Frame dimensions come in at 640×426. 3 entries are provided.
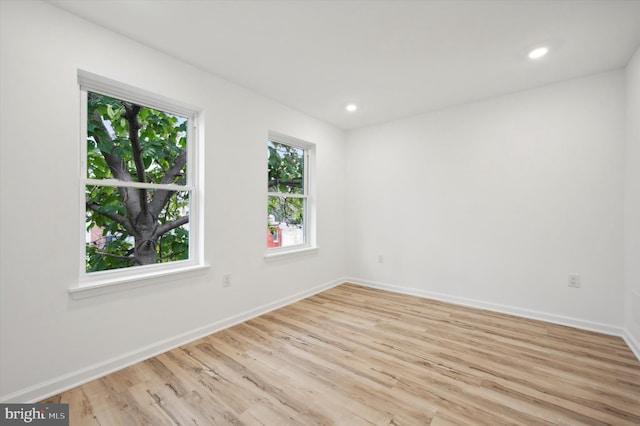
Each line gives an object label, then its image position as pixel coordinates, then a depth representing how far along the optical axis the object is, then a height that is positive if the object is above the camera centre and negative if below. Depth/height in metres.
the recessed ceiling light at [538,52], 2.35 +1.37
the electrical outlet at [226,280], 2.84 -0.67
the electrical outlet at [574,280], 2.86 -0.66
